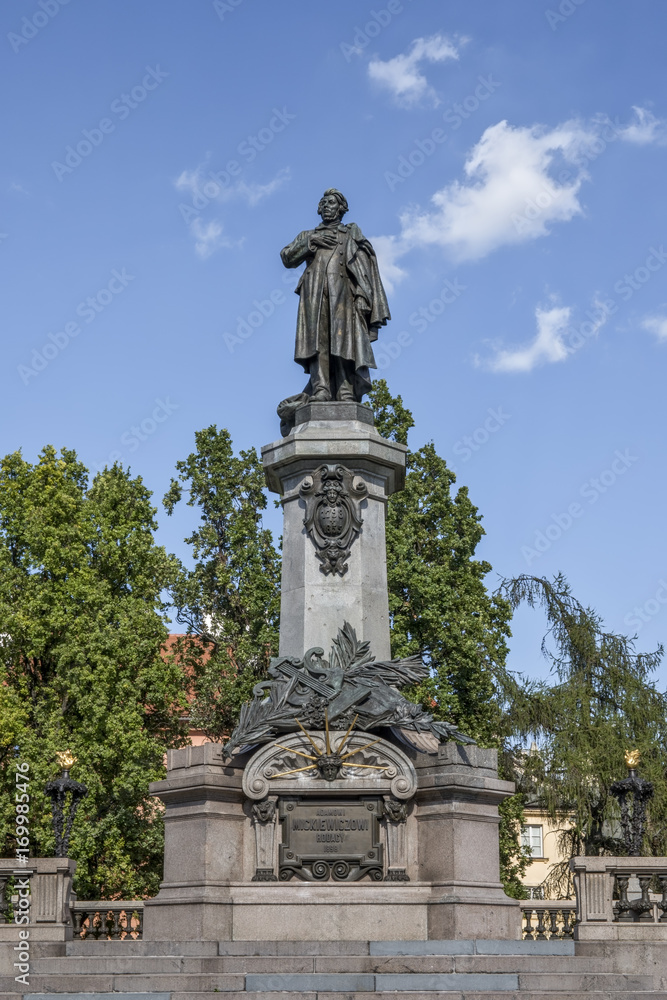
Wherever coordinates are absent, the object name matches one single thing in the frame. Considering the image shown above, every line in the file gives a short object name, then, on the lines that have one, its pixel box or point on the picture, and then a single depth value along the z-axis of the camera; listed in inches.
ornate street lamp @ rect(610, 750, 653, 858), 678.5
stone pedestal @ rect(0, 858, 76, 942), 566.9
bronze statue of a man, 634.8
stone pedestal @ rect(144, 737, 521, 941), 493.4
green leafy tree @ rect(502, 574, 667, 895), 1168.2
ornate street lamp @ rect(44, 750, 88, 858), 713.6
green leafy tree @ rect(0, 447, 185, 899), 1111.6
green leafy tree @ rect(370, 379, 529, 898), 1183.6
